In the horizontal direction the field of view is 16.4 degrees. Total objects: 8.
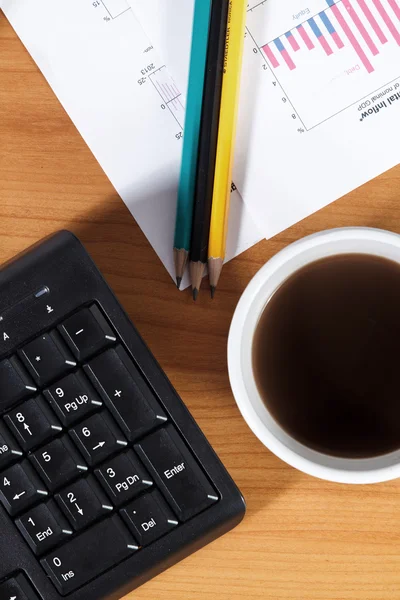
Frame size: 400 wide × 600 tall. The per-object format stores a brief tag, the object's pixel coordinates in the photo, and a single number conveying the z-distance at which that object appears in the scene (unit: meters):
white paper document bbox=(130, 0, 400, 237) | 0.60
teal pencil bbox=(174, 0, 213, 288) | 0.59
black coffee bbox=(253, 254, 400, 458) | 0.58
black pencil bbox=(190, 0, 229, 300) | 0.58
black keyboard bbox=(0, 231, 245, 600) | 0.55
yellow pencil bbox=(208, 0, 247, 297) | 0.58
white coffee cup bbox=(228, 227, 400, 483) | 0.54
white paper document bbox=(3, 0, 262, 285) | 0.60
